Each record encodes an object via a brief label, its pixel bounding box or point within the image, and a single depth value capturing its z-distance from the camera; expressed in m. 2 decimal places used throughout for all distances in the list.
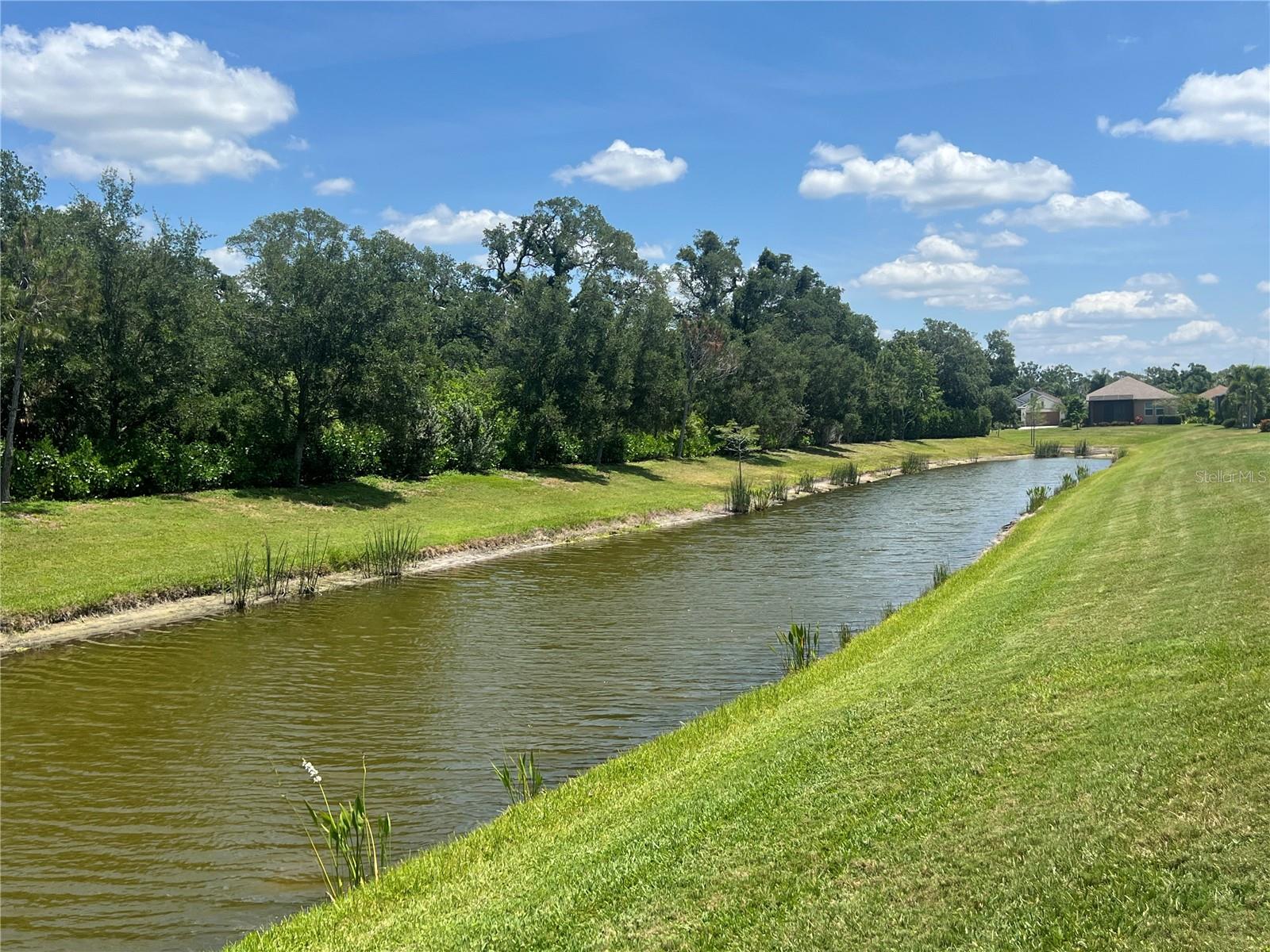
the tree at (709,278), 86.56
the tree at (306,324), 32.66
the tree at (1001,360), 131.25
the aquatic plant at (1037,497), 36.10
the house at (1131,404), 118.12
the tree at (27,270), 22.05
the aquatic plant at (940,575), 20.41
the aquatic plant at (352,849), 7.41
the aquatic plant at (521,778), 8.83
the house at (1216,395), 101.22
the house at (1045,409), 139.38
